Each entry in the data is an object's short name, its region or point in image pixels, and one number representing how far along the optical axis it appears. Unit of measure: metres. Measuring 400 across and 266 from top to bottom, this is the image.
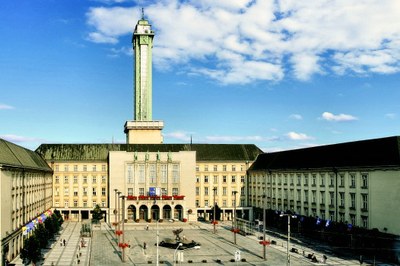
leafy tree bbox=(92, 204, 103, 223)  112.56
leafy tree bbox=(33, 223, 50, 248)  68.64
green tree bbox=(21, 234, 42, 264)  59.59
